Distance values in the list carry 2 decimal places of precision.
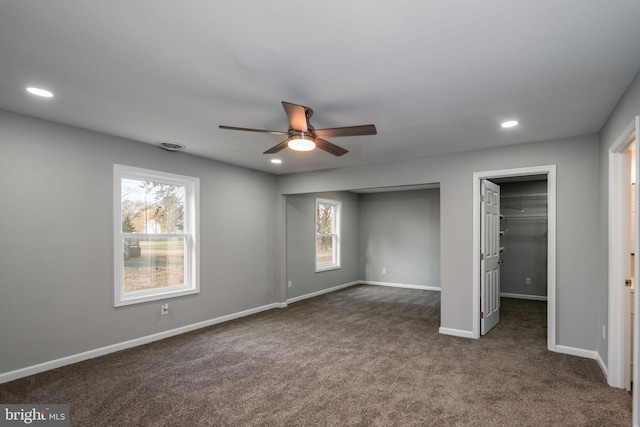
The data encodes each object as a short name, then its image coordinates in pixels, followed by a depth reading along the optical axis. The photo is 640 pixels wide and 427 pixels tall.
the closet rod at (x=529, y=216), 6.61
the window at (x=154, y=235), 4.07
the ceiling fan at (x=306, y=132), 2.58
